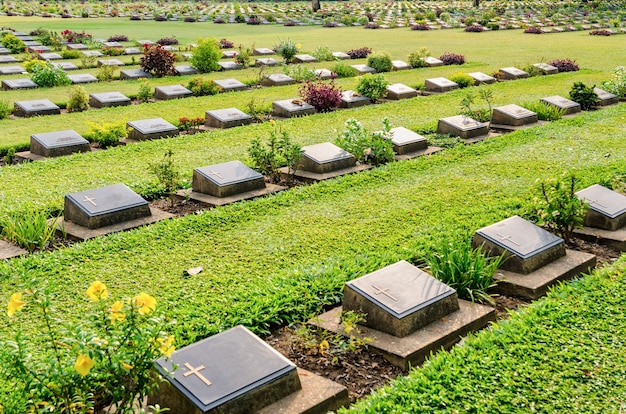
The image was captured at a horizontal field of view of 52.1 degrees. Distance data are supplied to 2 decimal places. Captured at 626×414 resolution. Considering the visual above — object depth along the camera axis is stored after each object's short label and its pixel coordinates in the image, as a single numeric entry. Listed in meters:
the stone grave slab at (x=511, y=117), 10.90
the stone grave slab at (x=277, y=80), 15.36
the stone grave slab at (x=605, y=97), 12.84
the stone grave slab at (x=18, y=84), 14.47
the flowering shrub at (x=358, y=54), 20.28
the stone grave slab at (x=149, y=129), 9.90
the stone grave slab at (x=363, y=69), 17.11
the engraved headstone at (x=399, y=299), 4.41
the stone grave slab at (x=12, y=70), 16.39
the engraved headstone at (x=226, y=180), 7.32
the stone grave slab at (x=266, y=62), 18.53
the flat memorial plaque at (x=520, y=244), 5.35
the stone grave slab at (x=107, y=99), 12.45
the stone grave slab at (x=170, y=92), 13.45
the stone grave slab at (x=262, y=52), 21.06
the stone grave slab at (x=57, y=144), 8.93
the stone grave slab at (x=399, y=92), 13.58
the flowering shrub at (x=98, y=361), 3.12
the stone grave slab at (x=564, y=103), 11.88
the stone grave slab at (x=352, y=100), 12.69
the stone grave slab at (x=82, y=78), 15.43
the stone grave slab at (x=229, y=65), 18.01
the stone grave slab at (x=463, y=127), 10.10
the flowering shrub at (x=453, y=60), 18.98
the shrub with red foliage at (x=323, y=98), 12.05
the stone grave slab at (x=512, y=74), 16.11
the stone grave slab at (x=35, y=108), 11.60
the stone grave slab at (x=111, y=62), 17.61
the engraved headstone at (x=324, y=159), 8.16
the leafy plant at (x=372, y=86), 13.12
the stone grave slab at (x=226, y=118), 10.79
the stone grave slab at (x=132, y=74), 16.09
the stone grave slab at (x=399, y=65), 17.95
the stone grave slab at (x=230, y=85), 14.42
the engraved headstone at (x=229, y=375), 3.51
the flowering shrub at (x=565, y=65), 17.28
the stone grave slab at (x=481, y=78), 15.50
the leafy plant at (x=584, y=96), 12.39
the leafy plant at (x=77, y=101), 12.12
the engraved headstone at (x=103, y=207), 6.38
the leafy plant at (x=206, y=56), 16.53
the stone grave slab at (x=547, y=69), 16.86
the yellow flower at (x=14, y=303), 3.07
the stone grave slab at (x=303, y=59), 19.53
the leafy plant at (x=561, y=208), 5.87
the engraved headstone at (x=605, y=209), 6.29
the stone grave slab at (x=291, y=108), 11.65
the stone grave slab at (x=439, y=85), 14.45
